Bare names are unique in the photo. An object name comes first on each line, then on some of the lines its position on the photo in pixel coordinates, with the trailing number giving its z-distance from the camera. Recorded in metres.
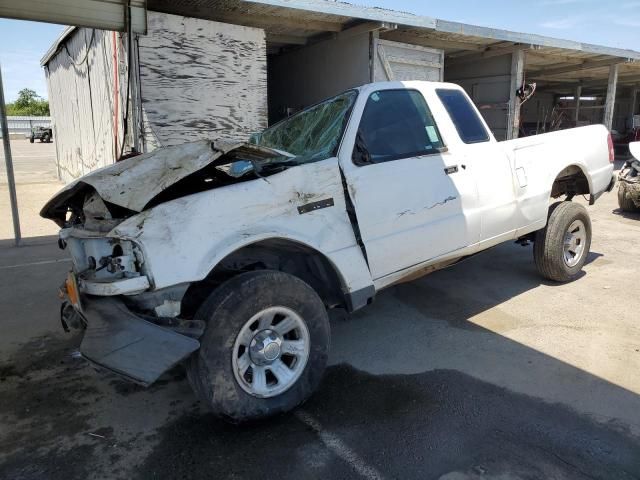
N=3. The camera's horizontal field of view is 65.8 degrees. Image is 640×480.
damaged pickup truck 2.75
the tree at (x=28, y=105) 73.31
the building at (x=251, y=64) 6.77
